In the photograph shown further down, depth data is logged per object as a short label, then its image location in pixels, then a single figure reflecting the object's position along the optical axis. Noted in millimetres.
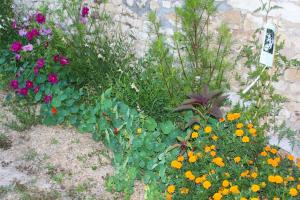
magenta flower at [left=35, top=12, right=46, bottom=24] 5316
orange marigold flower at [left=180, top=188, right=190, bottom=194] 3879
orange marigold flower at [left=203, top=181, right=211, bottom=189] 3721
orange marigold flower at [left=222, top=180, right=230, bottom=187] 3726
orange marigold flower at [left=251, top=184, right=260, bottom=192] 3604
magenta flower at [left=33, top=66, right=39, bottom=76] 5211
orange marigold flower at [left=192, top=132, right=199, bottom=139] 4166
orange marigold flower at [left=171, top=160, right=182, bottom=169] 3956
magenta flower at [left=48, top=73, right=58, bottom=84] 5141
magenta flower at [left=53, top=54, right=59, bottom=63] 5219
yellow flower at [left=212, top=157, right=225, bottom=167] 3877
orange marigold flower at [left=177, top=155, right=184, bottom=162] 4059
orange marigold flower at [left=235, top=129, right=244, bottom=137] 4008
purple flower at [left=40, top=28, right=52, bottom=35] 5375
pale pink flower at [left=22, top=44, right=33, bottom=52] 5328
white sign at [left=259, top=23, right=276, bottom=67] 4211
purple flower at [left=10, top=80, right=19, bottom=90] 5301
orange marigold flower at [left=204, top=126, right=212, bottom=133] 4156
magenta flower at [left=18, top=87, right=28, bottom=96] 5219
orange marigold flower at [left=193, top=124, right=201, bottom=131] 4334
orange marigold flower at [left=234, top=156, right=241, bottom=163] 3896
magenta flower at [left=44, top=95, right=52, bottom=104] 5045
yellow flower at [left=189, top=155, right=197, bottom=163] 3941
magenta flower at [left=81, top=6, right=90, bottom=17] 5180
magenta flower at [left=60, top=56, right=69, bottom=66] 5184
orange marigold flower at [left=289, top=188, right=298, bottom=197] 3549
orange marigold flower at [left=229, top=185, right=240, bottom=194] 3641
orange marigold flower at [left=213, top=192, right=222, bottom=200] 3633
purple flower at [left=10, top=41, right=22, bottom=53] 5375
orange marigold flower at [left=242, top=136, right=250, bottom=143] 3979
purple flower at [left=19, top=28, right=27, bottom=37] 5516
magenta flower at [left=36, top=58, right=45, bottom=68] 5184
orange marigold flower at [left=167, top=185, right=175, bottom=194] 3900
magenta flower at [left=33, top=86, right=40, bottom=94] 5231
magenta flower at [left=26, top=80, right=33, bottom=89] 5273
